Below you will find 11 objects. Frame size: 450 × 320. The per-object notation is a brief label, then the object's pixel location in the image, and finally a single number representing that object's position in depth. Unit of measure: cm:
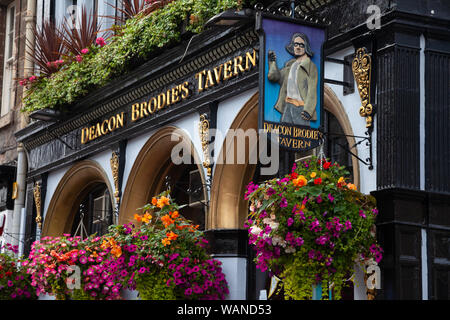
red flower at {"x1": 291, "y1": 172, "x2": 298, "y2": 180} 954
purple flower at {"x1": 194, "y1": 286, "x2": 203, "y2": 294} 1186
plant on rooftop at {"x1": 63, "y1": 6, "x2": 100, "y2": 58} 1703
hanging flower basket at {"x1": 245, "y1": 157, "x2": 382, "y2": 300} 923
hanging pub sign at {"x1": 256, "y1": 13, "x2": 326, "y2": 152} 991
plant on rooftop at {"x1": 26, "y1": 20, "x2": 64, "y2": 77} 1759
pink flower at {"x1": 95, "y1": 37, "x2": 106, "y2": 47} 1640
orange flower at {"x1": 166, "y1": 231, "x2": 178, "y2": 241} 1164
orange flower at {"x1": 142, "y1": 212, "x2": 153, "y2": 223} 1199
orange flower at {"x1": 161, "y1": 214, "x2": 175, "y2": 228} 1186
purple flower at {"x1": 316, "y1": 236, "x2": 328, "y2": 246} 915
